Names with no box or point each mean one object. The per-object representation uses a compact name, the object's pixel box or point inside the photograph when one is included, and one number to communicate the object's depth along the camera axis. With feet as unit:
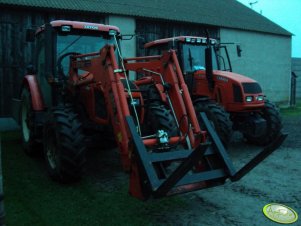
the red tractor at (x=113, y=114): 13.15
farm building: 31.78
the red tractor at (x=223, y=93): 23.91
